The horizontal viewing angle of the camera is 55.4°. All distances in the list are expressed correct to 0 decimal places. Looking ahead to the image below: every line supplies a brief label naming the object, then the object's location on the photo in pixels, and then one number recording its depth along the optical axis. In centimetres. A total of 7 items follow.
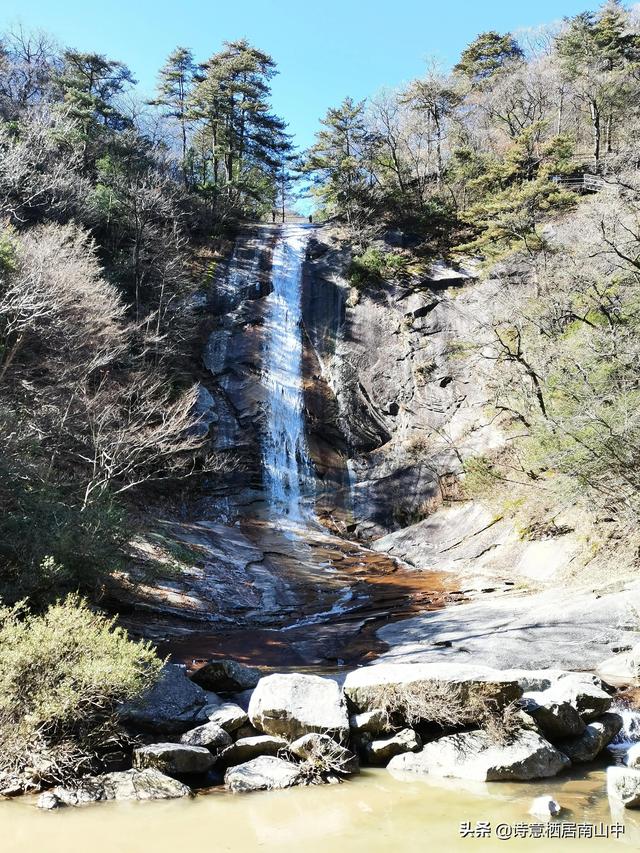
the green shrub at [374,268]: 2931
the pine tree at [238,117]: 3638
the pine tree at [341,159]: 3278
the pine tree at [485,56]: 4778
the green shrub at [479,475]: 1823
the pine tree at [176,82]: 4203
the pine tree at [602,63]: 3297
